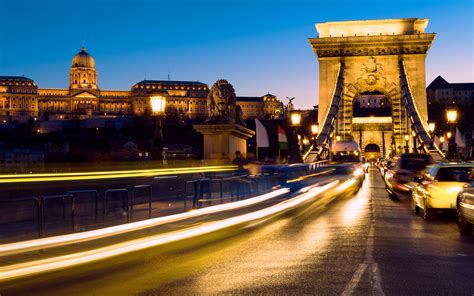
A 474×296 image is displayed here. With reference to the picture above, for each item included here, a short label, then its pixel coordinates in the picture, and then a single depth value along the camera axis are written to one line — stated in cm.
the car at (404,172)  2417
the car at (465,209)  1332
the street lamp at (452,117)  4007
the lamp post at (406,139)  8056
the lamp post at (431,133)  6731
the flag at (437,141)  8125
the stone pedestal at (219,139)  2706
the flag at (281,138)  3686
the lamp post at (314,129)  5844
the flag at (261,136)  3303
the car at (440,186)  1662
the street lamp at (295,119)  3639
